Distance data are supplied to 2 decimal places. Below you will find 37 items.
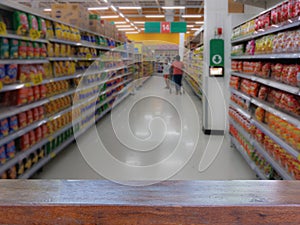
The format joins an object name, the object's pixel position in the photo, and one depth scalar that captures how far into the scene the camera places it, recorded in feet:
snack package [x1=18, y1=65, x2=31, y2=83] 11.76
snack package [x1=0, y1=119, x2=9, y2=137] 10.45
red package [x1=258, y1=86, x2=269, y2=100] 12.64
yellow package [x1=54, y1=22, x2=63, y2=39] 15.64
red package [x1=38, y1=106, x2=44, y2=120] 13.53
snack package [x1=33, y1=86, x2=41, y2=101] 13.01
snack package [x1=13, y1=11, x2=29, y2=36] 11.60
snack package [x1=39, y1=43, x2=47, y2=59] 13.55
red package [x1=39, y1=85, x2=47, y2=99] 13.62
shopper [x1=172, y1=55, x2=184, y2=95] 38.49
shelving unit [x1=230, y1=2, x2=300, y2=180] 9.34
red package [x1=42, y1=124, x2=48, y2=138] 13.78
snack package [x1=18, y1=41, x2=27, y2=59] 11.62
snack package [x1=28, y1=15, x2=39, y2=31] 12.44
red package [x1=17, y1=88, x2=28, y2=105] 11.76
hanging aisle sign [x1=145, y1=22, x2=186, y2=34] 54.34
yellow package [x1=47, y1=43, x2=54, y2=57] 14.55
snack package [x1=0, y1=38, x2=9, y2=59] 10.46
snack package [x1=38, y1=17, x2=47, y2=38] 13.42
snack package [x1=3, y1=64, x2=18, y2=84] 10.87
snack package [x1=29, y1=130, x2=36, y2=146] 12.51
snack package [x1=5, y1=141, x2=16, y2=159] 10.85
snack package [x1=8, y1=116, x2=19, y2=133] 11.10
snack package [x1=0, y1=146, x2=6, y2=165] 10.35
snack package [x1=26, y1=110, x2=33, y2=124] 12.41
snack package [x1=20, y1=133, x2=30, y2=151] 11.93
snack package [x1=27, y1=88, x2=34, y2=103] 12.40
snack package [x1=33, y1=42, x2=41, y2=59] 12.80
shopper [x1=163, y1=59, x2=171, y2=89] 29.74
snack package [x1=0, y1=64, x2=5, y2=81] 10.48
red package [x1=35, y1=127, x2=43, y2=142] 13.12
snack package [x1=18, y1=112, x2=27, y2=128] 11.81
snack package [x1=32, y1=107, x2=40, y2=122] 12.98
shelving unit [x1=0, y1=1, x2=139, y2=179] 11.13
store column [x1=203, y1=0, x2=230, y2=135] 19.29
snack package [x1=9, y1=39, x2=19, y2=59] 11.01
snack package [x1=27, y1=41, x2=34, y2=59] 12.21
